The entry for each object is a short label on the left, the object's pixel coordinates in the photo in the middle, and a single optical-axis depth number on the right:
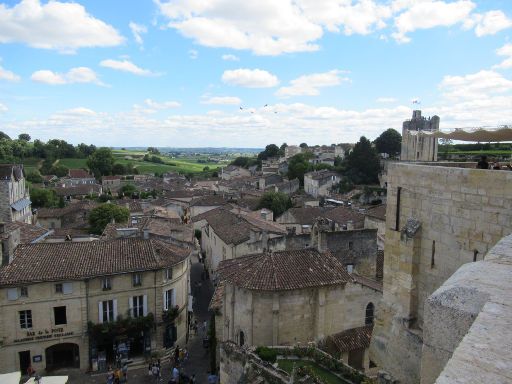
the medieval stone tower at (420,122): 74.75
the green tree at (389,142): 94.06
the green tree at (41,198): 79.19
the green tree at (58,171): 132.75
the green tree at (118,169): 144.88
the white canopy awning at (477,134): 10.05
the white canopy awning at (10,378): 18.44
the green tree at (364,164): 87.75
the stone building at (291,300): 21.75
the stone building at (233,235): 36.09
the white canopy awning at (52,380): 19.46
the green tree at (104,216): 57.22
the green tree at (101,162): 139.15
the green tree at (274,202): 68.06
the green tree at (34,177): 110.82
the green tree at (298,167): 105.39
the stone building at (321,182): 88.25
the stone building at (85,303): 25.31
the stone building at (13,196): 54.38
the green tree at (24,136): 181.52
